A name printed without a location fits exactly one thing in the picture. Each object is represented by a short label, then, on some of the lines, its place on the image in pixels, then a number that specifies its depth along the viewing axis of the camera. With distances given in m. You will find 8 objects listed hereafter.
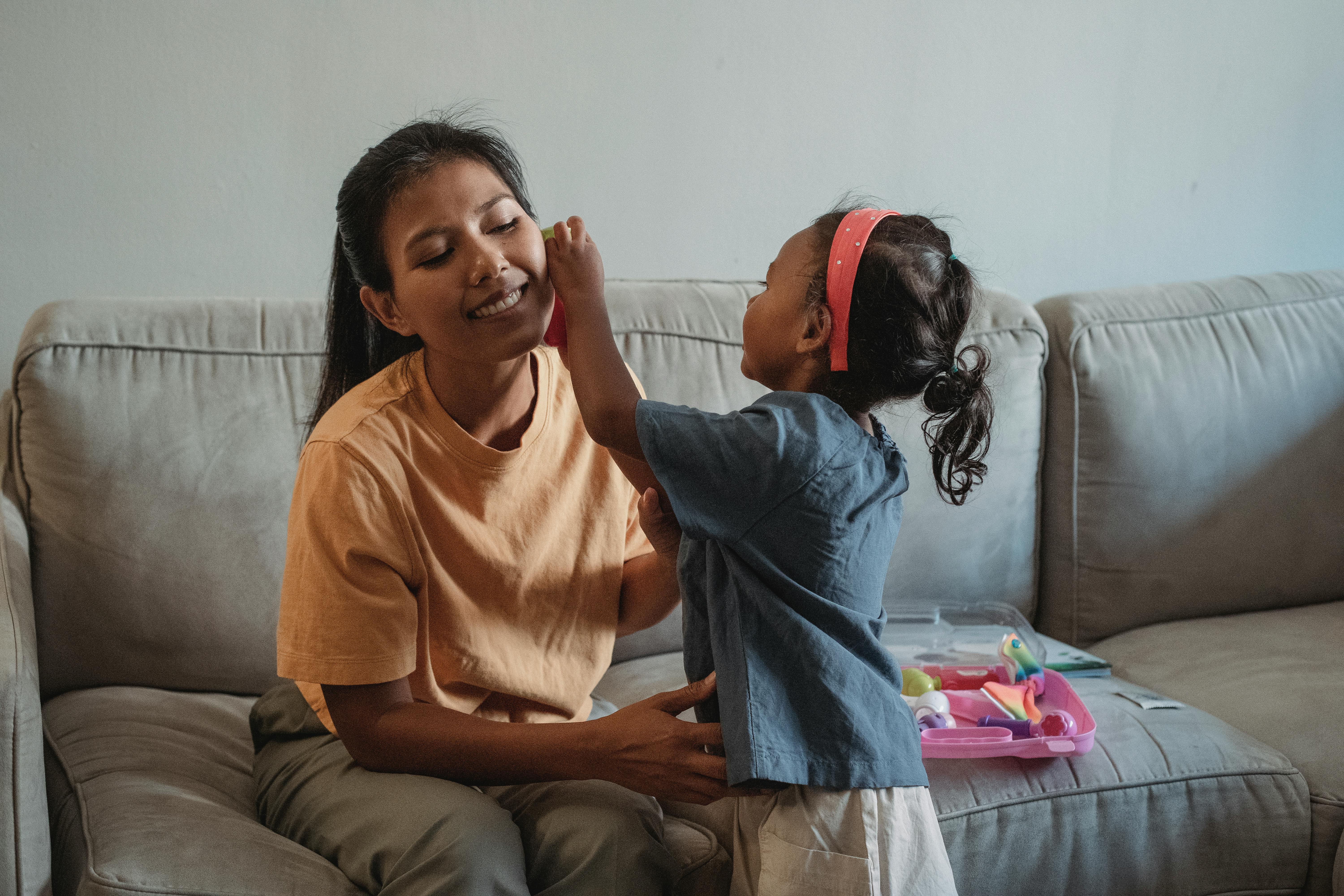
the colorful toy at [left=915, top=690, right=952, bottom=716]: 1.36
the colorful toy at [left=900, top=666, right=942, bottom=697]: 1.45
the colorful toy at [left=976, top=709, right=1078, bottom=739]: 1.30
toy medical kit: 1.28
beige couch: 1.18
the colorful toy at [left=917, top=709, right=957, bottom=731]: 1.33
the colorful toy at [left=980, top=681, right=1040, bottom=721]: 1.38
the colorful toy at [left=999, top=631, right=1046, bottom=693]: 1.47
